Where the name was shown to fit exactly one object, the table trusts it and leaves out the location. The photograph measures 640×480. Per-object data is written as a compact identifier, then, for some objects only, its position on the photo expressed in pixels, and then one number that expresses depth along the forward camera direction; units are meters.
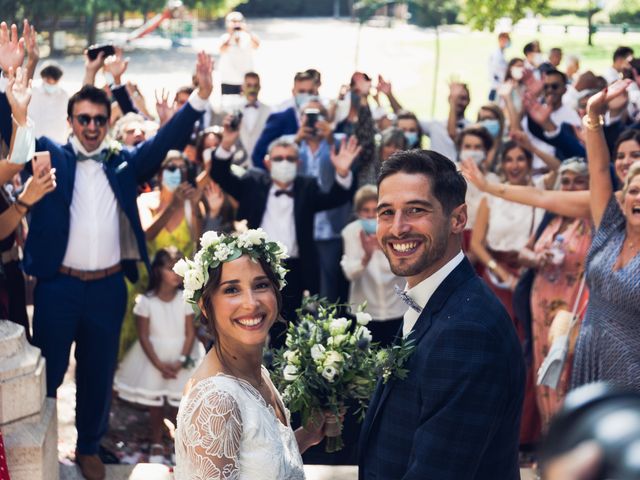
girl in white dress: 7.05
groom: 2.70
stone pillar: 4.53
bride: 2.88
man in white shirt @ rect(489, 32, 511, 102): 15.79
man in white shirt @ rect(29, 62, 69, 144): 9.45
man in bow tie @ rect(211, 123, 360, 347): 7.45
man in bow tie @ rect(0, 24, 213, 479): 5.83
